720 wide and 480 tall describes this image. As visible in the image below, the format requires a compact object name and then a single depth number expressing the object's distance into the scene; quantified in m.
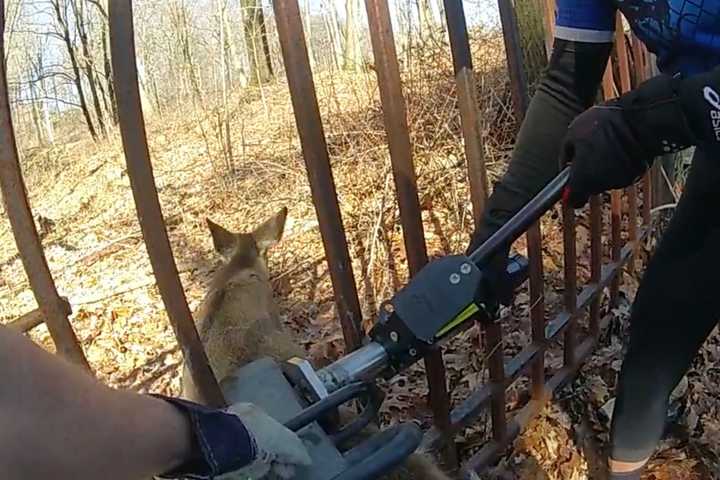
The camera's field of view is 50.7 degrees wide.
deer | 2.91
